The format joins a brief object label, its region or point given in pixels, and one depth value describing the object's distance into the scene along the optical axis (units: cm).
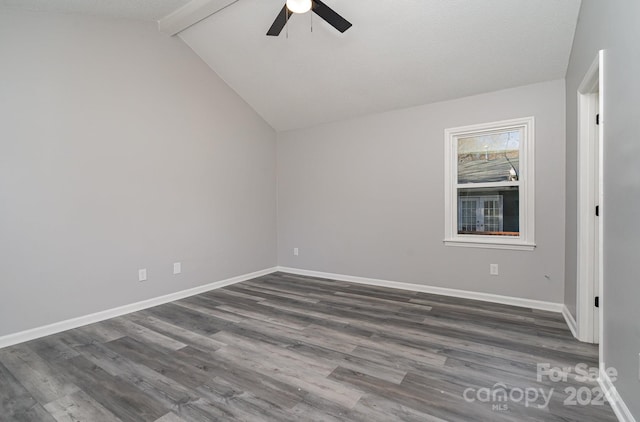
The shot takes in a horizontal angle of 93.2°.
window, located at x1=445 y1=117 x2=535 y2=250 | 335
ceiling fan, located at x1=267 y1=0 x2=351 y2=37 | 222
